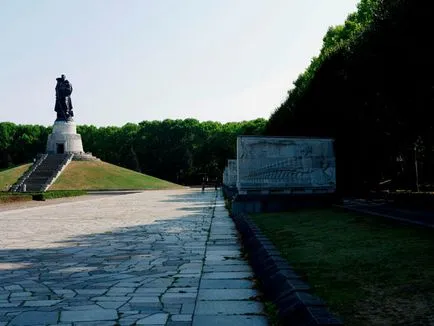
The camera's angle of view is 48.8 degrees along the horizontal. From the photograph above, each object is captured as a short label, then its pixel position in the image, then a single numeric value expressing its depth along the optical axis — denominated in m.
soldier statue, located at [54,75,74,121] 68.88
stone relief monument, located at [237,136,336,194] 18.34
